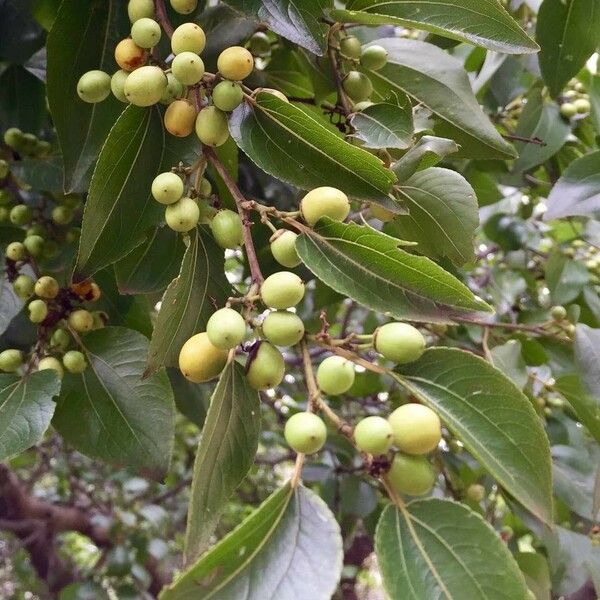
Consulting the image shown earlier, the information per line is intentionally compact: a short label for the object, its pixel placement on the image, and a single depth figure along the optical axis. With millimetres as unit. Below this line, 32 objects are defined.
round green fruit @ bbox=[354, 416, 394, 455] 127
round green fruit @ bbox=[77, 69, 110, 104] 191
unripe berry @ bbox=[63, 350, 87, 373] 218
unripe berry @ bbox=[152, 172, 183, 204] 165
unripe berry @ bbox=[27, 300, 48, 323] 222
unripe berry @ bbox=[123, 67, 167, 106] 166
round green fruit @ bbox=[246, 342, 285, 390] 143
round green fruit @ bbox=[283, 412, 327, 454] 132
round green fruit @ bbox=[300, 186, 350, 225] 154
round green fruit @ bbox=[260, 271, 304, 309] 140
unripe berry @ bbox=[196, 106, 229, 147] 170
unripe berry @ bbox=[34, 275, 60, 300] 226
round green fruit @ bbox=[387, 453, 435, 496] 131
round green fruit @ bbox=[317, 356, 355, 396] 139
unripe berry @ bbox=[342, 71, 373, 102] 216
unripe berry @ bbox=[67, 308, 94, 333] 226
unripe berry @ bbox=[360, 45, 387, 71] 220
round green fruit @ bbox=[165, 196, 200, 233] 167
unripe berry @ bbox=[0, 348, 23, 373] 224
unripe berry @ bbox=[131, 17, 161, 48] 178
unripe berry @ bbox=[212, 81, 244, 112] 169
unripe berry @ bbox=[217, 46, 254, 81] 169
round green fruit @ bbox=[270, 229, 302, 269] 154
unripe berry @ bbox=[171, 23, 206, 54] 171
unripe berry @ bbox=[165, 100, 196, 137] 174
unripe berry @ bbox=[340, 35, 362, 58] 219
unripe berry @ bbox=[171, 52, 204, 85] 165
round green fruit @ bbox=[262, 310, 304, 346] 140
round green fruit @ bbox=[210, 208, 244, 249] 167
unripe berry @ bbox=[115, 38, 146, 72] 182
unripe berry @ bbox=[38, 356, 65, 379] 209
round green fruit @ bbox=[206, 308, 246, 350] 137
